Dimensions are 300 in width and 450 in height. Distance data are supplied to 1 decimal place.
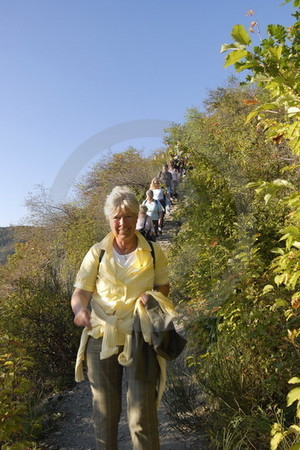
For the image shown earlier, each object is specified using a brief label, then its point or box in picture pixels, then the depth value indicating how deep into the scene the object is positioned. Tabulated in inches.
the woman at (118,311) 85.1
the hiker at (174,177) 559.8
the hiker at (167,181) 511.2
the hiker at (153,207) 415.5
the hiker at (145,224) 382.6
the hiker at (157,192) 429.7
